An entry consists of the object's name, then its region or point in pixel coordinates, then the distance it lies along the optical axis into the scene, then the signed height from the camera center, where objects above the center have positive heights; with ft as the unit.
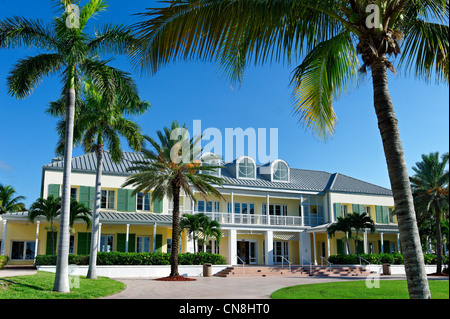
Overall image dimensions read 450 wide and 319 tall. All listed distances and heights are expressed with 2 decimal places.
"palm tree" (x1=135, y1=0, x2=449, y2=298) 19.54 +9.85
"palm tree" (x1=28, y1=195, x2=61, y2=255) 83.10 +4.40
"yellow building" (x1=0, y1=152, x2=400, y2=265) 94.53 +4.51
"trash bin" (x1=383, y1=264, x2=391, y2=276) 101.12 -8.68
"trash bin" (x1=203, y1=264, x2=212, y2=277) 89.07 -7.86
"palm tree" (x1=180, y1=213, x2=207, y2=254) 89.56 +2.03
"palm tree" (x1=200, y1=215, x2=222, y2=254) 89.92 +0.59
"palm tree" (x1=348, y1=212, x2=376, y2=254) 103.50 +2.34
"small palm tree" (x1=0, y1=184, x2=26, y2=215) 168.86 +12.39
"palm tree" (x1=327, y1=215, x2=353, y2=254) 103.55 +0.93
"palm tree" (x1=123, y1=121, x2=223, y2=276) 78.38 +11.65
